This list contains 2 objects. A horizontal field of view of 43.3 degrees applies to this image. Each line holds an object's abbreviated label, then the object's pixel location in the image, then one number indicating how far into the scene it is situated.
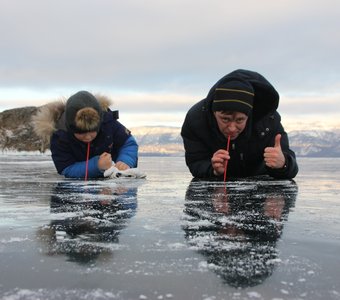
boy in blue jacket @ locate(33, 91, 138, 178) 4.22
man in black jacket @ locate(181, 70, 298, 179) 3.53
